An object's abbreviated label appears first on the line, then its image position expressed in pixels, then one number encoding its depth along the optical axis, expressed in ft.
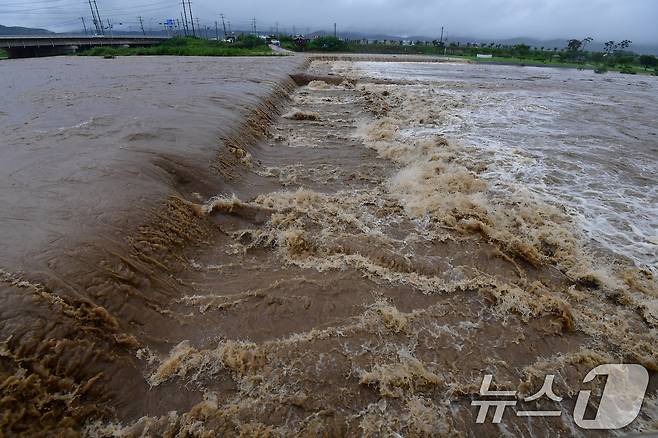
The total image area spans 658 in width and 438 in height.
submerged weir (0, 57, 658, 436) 10.00
